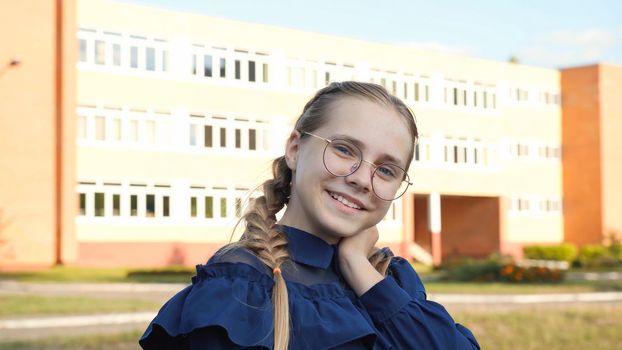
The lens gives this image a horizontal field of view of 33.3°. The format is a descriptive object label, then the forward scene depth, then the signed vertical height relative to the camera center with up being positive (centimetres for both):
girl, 216 -15
